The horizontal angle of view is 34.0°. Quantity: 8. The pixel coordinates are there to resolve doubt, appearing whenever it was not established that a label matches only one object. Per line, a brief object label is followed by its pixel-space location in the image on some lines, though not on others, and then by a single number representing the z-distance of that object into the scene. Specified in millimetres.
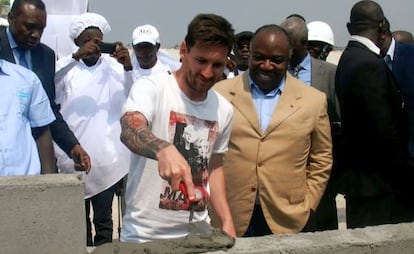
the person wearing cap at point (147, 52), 5570
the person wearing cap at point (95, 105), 4703
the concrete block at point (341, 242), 2537
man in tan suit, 3463
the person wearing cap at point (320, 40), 5859
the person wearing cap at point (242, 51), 5680
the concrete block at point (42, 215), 2402
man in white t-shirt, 2514
